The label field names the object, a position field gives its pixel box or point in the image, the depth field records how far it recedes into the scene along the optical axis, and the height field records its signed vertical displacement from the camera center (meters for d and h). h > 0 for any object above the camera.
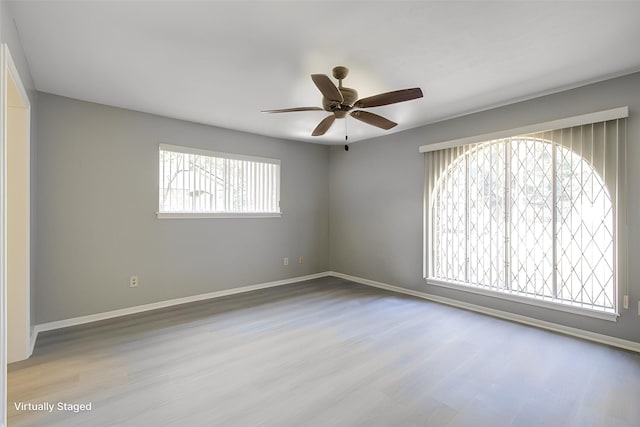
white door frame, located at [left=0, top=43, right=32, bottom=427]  1.44 -0.02
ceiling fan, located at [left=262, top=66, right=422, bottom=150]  2.16 +0.89
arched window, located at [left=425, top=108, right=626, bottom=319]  2.74 -0.01
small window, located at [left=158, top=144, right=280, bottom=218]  3.83 +0.42
